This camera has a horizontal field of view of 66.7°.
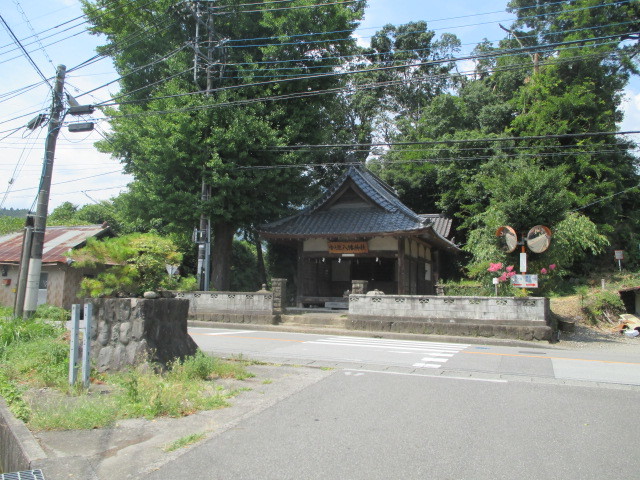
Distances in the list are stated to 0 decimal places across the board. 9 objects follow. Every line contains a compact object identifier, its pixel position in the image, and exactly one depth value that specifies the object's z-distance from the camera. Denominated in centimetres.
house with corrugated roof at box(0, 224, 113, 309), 2275
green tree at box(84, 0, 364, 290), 1980
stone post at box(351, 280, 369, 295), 1720
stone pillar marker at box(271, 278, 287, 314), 1831
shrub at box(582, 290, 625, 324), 1994
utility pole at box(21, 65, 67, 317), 1095
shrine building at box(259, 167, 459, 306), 1978
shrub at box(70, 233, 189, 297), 742
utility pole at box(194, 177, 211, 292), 1984
